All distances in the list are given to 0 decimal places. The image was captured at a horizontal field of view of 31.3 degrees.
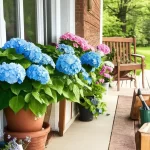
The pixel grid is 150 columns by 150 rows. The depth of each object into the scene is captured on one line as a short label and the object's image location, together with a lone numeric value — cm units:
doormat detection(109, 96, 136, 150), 238
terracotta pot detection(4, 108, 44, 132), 168
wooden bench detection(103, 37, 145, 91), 518
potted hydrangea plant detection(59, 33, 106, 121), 278
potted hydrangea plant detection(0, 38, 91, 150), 152
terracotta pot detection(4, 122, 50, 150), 170
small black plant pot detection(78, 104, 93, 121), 301
